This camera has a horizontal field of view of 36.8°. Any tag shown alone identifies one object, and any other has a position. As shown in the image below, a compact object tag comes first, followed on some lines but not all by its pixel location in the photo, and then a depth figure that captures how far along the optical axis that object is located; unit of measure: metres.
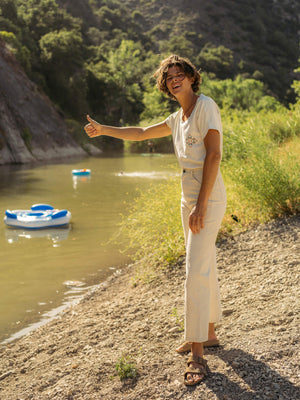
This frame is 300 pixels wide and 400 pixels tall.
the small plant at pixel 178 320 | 4.00
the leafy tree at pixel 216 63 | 69.31
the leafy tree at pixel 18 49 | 41.59
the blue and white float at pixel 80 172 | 22.70
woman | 2.98
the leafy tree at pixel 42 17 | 54.84
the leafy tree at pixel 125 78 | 57.81
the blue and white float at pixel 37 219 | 10.93
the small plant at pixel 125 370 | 3.26
